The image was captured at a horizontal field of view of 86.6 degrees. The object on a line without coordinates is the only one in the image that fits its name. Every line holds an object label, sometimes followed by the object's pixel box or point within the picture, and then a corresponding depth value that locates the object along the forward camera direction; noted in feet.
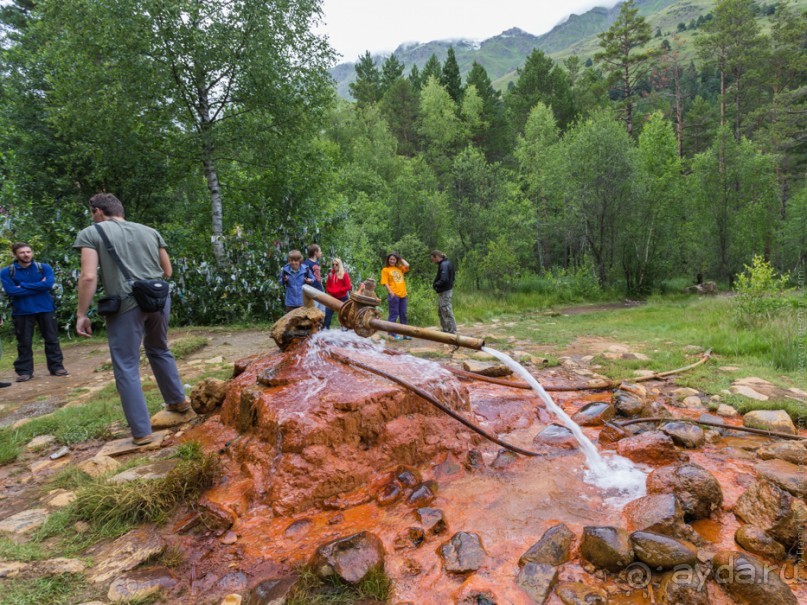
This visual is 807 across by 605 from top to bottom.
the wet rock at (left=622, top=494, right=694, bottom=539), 8.18
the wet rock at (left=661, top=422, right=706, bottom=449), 12.30
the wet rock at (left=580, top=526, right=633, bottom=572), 7.64
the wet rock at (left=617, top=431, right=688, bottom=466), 11.44
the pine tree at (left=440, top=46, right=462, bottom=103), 114.52
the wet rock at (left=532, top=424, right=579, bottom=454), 12.57
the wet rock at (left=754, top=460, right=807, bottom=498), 9.36
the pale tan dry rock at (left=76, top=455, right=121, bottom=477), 11.17
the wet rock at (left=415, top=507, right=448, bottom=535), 8.99
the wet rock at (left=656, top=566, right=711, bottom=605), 6.80
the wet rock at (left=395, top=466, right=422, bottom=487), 10.67
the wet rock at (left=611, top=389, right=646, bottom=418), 14.40
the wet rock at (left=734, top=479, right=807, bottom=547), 8.07
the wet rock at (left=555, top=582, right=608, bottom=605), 7.05
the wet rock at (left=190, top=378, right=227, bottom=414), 14.48
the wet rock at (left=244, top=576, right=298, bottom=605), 7.22
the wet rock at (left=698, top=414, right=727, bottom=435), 13.30
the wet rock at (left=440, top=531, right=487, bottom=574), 7.95
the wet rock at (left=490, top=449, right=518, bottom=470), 11.60
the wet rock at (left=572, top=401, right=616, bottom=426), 13.99
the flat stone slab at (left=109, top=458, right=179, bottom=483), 10.62
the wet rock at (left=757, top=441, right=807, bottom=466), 11.23
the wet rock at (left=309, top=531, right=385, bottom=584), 7.46
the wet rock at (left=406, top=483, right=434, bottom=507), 10.03
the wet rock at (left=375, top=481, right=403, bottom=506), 10.11
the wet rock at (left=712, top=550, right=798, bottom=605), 6.70
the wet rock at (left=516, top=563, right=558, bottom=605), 7.21
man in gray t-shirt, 12.42
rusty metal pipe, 10.84
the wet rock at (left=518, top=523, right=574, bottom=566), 7.97
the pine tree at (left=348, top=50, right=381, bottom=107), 127.13
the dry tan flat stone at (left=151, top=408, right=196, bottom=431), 14.16
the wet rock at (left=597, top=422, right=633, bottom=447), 12.69
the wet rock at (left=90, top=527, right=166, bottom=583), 7.85
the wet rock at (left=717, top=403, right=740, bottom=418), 14.58
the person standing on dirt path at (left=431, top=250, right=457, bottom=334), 27.20
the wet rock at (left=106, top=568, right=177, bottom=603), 7.25
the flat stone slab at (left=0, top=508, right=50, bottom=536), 9.02
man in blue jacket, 21.13
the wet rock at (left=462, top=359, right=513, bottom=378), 18.75
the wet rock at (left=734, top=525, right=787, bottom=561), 7.83
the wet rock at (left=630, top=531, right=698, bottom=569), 7.41
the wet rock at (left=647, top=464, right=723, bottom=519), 9.02
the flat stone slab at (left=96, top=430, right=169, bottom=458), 12.50
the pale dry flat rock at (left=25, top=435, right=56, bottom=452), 13.30
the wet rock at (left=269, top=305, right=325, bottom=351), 15.26
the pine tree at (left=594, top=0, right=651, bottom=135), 100.63
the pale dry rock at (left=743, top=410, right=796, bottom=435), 13.19
